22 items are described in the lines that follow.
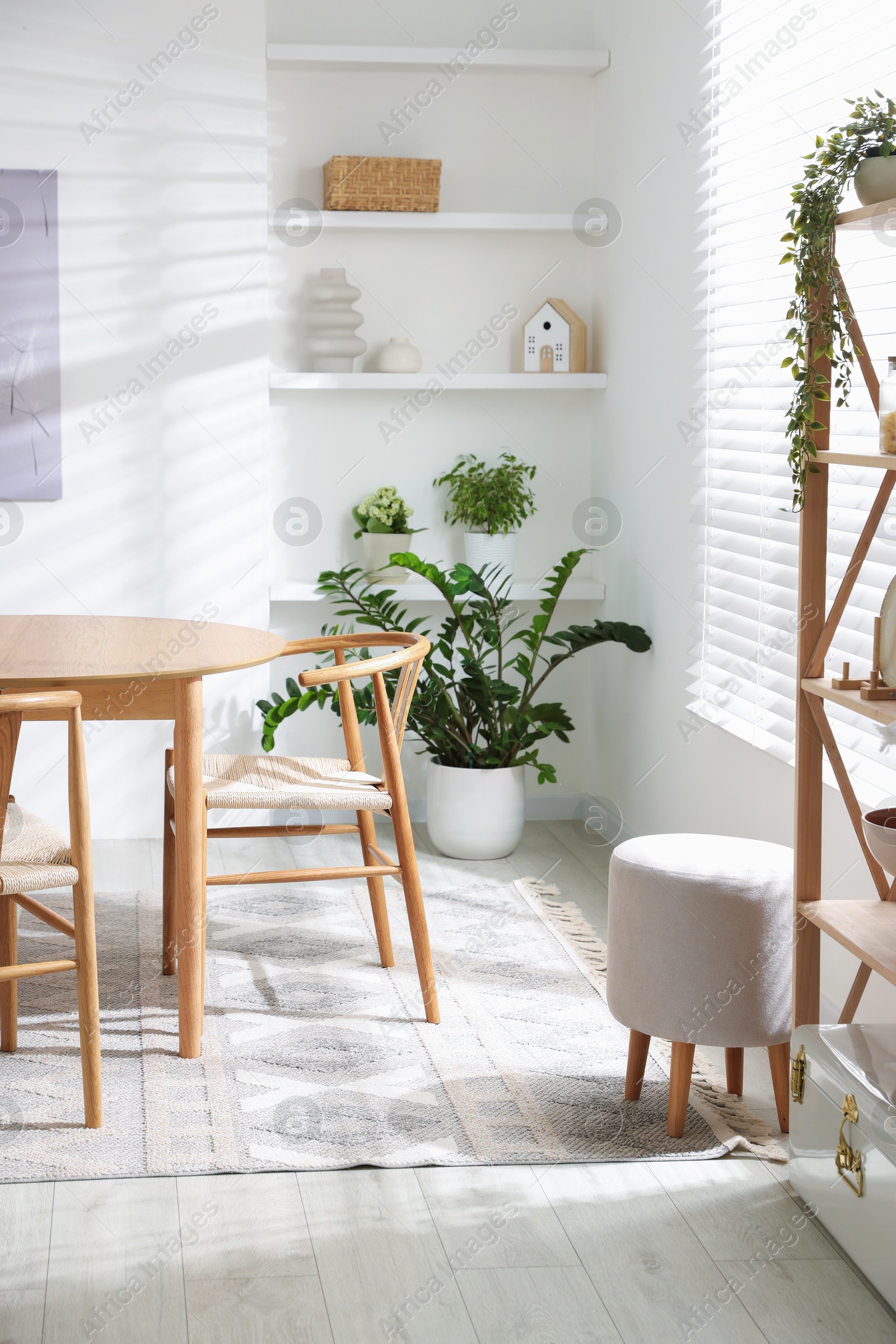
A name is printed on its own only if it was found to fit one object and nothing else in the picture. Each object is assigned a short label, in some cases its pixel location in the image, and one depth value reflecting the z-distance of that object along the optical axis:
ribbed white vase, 4.09
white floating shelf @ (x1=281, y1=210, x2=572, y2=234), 4.06
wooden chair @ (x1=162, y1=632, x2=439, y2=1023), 2.65
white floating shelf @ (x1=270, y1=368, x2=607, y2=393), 4.07
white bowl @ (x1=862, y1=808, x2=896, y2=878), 1.86
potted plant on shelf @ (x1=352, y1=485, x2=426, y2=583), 4.20
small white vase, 4.14
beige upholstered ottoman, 2.22
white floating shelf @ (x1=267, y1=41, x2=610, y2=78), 3.96
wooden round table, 2.42
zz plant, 3.88
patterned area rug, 2.24
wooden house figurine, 4.26
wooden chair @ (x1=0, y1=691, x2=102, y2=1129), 2.17
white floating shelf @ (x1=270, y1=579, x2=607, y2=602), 4.15
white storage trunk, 1.79
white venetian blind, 2.53
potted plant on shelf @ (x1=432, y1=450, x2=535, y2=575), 4.23
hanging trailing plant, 1.91
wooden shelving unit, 2.03
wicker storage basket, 4.00
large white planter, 3.91
